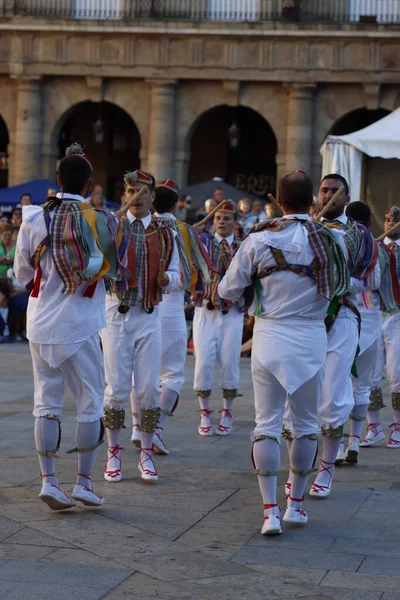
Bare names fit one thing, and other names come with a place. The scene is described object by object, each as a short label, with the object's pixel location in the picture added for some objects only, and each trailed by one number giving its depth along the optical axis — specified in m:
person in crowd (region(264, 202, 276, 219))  21.95
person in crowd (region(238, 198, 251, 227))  22.39
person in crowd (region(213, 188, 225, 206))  22.37
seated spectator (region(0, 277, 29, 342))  20.08
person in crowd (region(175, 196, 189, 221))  23.19
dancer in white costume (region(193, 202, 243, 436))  11.09
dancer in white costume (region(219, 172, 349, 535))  7.27
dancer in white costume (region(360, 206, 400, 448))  10.65
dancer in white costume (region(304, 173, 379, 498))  8.42
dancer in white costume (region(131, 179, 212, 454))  9.66
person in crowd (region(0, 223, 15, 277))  20.58
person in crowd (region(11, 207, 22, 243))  21.28
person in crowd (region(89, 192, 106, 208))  20.70
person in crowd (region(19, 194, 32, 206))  22.84
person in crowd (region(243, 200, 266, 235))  22.05
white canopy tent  17.19
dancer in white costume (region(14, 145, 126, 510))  7.48
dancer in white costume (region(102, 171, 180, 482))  8.72
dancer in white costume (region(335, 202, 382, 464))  9.60
